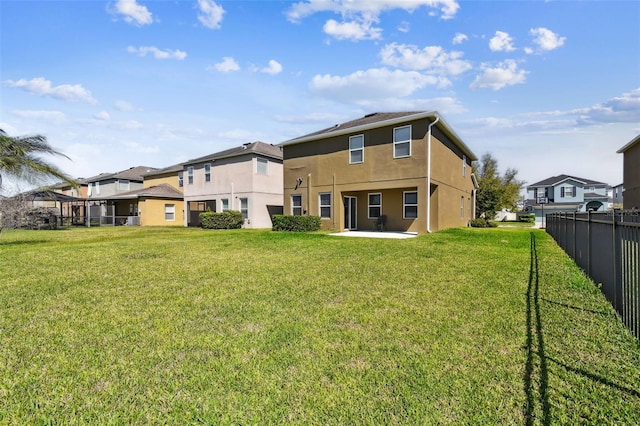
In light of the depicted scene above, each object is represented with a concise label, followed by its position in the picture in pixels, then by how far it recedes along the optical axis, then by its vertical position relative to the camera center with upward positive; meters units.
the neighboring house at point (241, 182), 22.33 +2.56
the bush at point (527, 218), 37.26 -0.82
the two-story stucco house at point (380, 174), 14.88 +2.12
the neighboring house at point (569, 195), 47.31 +2.56
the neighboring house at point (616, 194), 57.37 +2.92
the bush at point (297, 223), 16.70 -0.44
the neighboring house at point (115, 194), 30.48 +2.54
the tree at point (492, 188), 29.08 +2.67
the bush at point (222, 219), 21.61 -0.23
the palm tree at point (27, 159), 11.46 +2.26
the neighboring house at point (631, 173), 19.52 +2.46
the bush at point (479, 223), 22.53 -0.81
